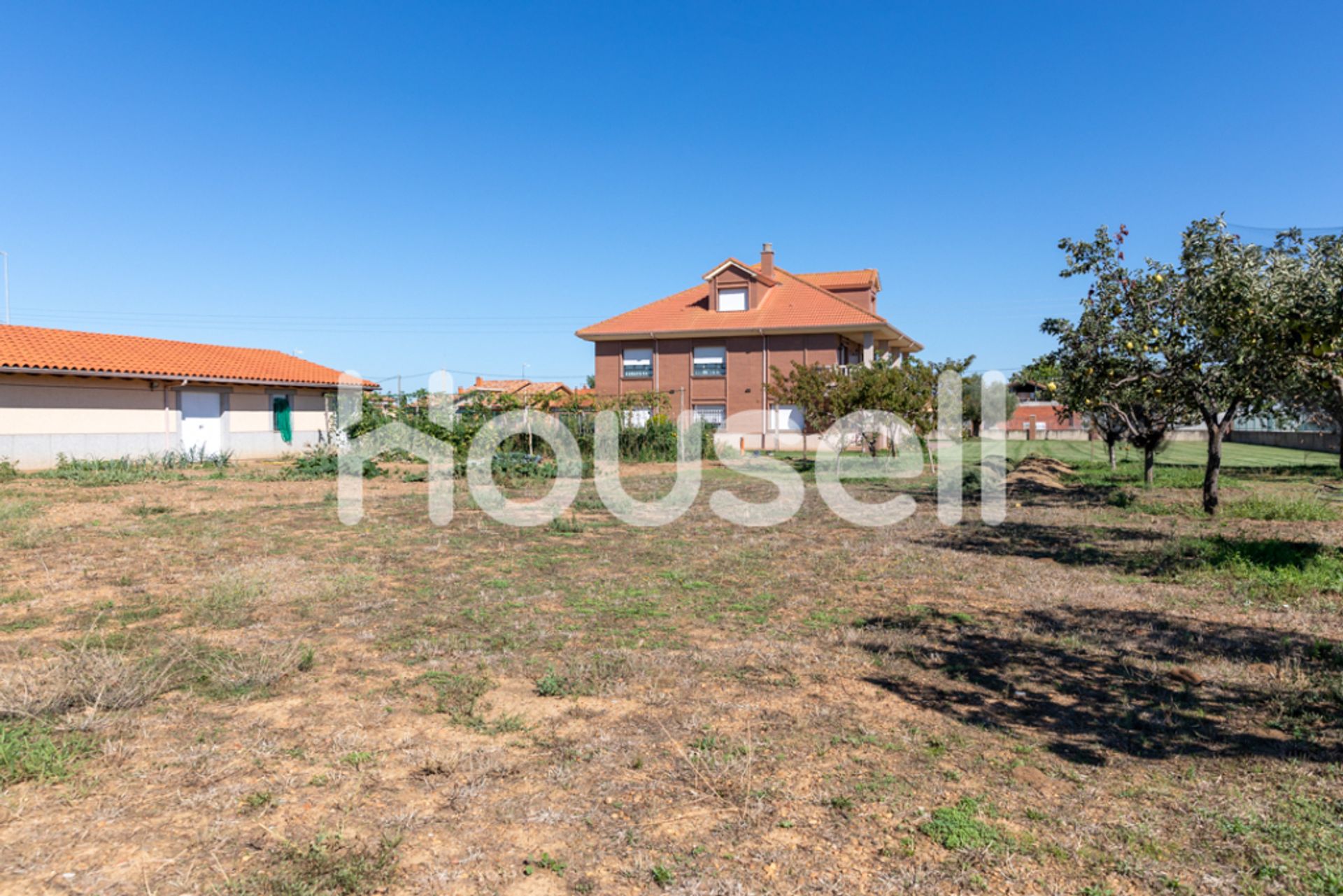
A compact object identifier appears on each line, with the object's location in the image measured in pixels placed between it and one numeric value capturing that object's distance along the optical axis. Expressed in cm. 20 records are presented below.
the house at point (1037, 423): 5962
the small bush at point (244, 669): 467
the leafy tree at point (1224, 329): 812
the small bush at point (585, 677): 471
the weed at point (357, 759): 374
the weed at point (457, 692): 437
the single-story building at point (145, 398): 1994
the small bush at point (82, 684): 420
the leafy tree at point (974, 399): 4488
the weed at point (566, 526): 1082
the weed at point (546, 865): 291
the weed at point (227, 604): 618
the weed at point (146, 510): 1181
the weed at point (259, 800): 331
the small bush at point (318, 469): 1855
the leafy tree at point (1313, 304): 655
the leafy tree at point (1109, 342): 1149
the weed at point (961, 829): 308
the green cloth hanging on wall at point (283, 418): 2666
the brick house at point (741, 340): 3388
